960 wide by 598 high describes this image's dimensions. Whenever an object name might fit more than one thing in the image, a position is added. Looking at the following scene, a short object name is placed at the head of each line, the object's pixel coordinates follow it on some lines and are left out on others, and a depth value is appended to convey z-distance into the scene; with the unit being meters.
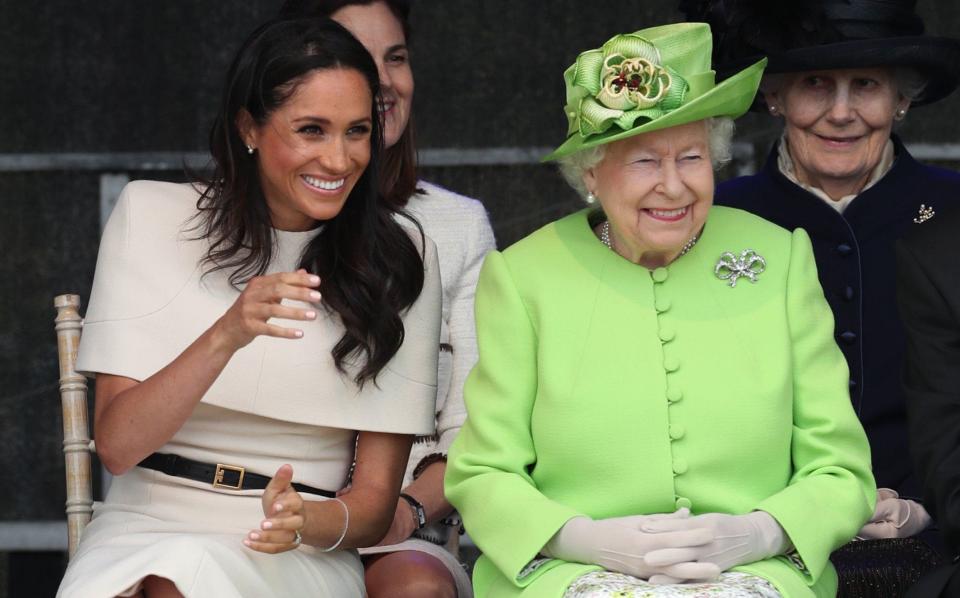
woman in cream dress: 8.65
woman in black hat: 9.58
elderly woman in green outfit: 8.16
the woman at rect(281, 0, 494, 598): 9.41
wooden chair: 9.52
